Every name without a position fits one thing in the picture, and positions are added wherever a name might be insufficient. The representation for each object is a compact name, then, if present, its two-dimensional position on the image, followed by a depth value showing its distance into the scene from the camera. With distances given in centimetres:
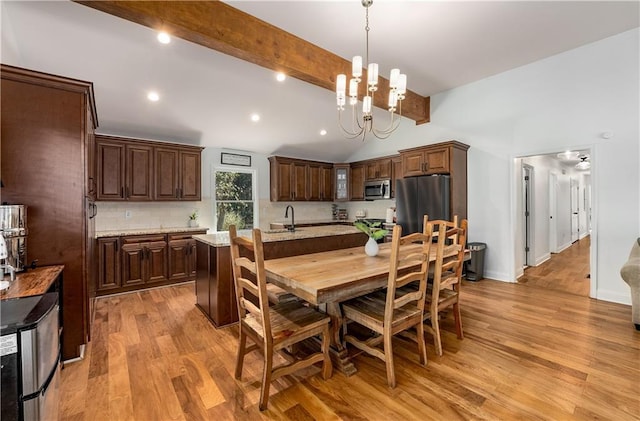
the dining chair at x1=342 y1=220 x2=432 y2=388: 181
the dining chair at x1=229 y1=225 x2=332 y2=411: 166
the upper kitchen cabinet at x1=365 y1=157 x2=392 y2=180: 588
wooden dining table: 166
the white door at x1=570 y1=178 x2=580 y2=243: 816
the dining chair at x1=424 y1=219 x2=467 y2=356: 211
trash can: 441
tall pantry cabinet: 199
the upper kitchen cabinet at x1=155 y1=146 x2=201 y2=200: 448
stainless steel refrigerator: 440
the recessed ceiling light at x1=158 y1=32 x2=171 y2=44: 267
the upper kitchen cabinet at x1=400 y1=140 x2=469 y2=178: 441
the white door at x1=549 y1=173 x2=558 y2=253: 636
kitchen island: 286
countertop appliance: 179
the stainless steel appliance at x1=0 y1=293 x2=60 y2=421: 110
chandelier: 245
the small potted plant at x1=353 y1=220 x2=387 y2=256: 247
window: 542
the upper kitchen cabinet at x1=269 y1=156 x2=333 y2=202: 595
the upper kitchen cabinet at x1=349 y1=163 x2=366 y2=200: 646
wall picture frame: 543
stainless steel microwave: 584
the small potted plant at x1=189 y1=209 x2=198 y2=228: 495
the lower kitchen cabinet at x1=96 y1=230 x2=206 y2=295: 384
